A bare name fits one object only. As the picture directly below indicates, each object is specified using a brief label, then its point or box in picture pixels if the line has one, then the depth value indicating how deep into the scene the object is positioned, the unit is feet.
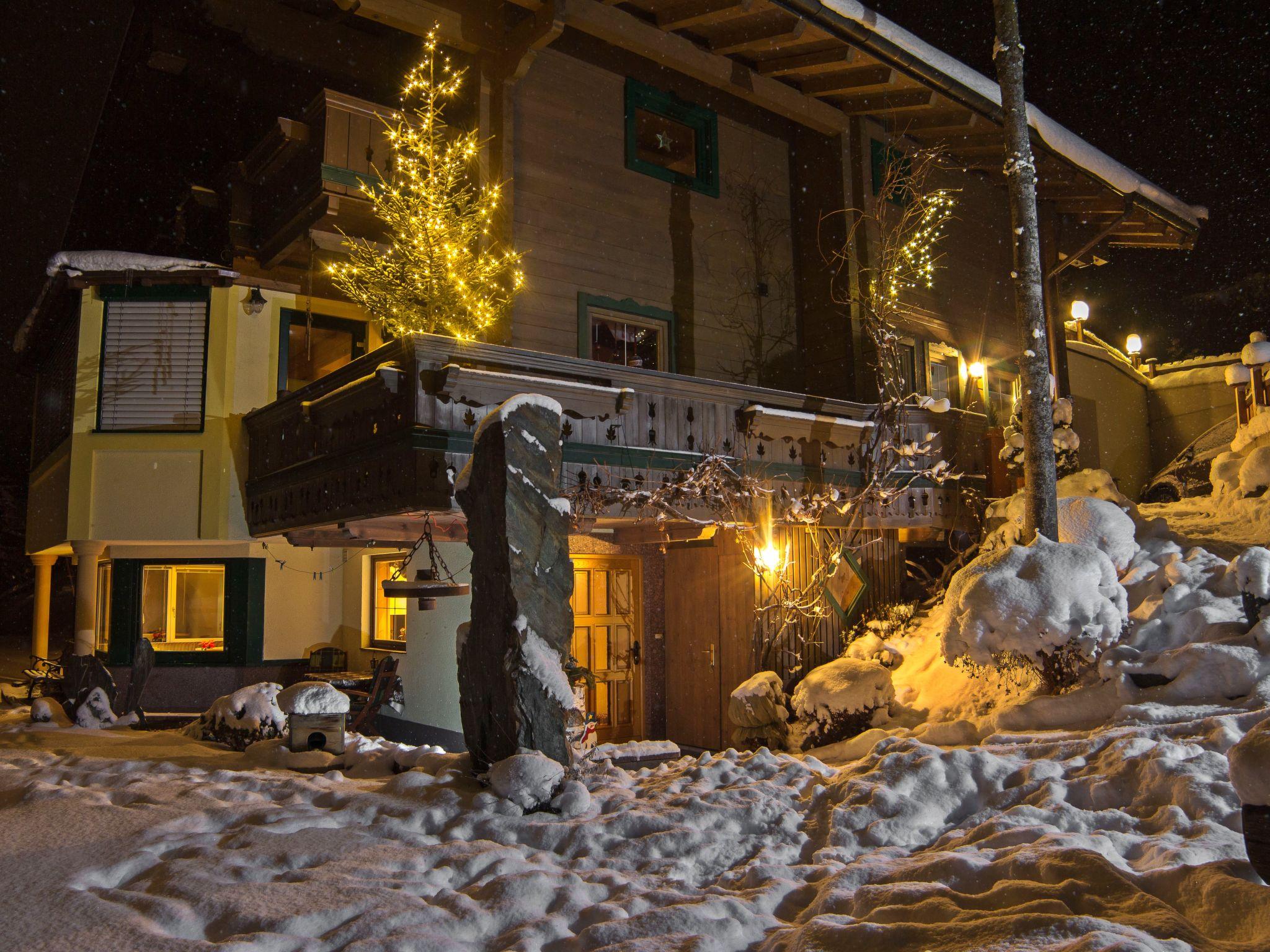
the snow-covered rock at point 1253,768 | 10.32
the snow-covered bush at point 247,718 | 31.78
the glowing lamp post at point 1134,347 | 65.46
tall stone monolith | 20.94
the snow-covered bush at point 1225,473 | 38.33
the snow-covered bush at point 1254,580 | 25.29
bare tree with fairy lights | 33.01
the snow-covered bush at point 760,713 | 34.27
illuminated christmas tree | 35.14
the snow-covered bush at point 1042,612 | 25.88
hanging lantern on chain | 27.71
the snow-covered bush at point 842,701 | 31.91
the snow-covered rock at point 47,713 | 40.45
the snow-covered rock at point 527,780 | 19.15
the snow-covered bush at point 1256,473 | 35.76
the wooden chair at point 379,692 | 35.50
